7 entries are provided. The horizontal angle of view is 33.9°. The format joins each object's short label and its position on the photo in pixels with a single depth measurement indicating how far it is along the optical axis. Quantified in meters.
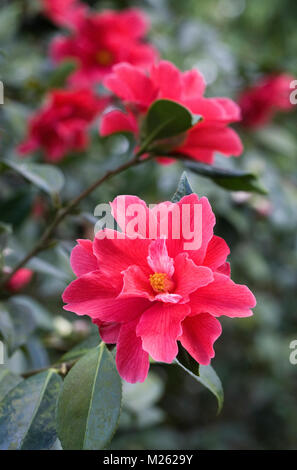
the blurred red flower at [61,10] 1.54
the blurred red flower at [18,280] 0.94
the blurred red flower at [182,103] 0.72
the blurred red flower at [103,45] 1.35
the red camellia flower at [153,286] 0.52
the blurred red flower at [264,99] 1.51
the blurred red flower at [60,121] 1.18
